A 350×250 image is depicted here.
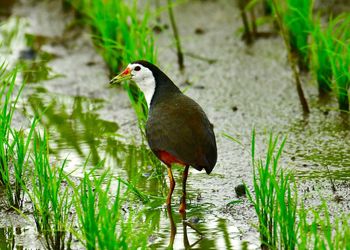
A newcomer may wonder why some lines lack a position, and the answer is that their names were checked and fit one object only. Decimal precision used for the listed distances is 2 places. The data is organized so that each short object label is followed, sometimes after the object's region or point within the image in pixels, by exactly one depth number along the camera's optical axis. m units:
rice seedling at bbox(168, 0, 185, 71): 16.06
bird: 9.70
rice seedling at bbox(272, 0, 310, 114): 12.88
